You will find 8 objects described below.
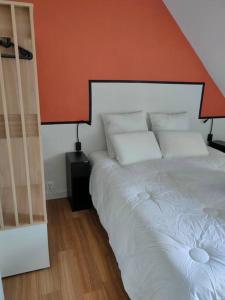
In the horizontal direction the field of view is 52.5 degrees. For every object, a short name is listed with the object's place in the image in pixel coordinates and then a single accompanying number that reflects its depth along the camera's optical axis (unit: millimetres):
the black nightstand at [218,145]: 3143
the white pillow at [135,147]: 2338
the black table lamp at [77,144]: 2701
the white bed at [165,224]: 1048
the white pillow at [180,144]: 2559
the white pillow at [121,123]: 2609
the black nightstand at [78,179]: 2428
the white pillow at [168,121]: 2812
